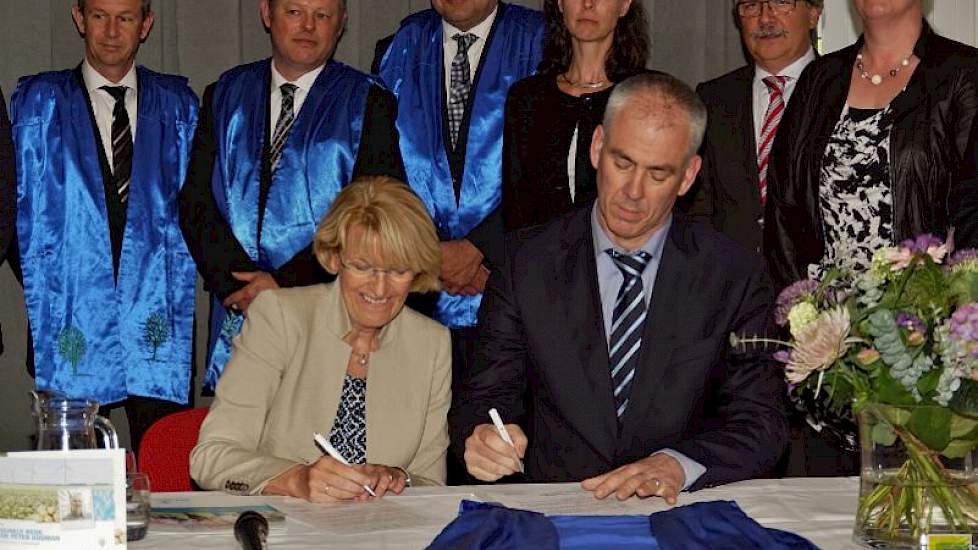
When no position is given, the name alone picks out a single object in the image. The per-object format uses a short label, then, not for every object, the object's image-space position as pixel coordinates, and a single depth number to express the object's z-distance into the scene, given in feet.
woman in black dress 13.73
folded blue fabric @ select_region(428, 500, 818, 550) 7.59
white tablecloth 8.04
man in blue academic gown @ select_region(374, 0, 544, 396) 14.65
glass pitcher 7.29
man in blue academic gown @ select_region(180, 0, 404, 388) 14.61
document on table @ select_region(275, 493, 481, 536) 8.39
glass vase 7.64
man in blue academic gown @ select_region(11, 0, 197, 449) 15.07
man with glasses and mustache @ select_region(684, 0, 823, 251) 13.91
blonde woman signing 10.44
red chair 10.48
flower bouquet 7.55
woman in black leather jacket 12.37
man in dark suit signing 10.19
